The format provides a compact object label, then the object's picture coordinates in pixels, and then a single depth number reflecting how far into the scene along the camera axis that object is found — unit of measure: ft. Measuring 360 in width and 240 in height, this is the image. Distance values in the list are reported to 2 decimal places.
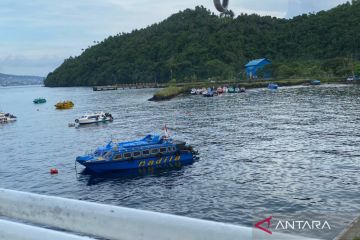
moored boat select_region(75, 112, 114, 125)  249.32
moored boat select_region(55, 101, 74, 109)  384.27
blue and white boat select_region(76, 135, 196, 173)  124.47
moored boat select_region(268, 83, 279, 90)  429.79
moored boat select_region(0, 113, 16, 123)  295.07
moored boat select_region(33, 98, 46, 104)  493.15
